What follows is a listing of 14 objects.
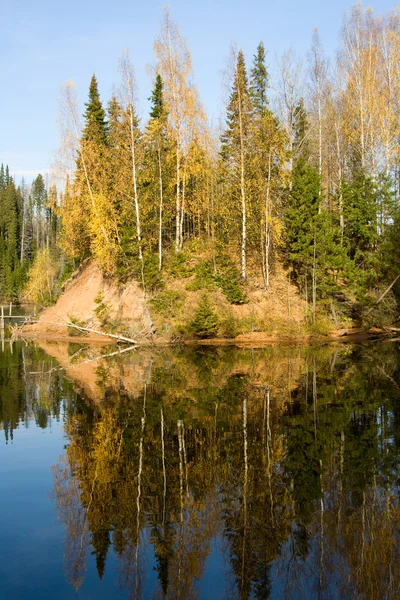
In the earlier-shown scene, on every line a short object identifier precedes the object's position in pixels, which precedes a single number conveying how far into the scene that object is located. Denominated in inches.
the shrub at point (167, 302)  1121.4
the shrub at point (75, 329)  1194.8
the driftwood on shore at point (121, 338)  1021.2
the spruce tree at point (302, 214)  1136.2
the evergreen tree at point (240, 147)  1163.3
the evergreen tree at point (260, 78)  1460.4
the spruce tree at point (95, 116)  1421.0
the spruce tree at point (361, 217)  1205.7
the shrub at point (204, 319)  1043.9
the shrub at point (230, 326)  1069.6
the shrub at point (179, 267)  1208.8
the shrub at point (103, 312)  1175.0
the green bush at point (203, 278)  1163.3
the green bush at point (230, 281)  1116.5
